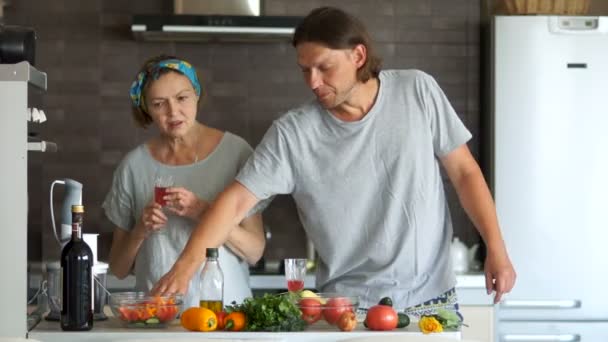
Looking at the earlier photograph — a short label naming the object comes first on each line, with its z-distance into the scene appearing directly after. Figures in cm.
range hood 473
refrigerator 481
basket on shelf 489
